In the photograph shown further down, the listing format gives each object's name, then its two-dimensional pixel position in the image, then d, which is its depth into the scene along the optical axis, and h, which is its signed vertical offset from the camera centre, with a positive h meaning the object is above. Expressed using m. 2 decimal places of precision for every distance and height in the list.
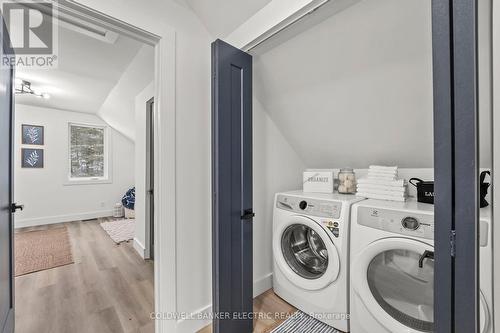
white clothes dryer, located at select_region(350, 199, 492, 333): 1.15 -0.61
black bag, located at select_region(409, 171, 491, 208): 1.37 -0.17
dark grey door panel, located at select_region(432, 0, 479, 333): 0.55 +0.00
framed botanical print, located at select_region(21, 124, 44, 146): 3.97 +0.62
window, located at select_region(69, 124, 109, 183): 4.64 +0.30
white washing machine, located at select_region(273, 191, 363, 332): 1.46 -0.69
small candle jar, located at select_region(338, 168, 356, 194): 1.86 -0.13
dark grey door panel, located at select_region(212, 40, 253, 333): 1.28 -0.14
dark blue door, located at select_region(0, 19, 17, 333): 1.18 -0.18
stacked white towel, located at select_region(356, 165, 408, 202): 1.53 -0.14
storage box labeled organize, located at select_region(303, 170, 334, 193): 1.88 -0.14
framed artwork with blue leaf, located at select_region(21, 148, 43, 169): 3.96 +0.18
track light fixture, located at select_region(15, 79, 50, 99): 3.00 +1.15
